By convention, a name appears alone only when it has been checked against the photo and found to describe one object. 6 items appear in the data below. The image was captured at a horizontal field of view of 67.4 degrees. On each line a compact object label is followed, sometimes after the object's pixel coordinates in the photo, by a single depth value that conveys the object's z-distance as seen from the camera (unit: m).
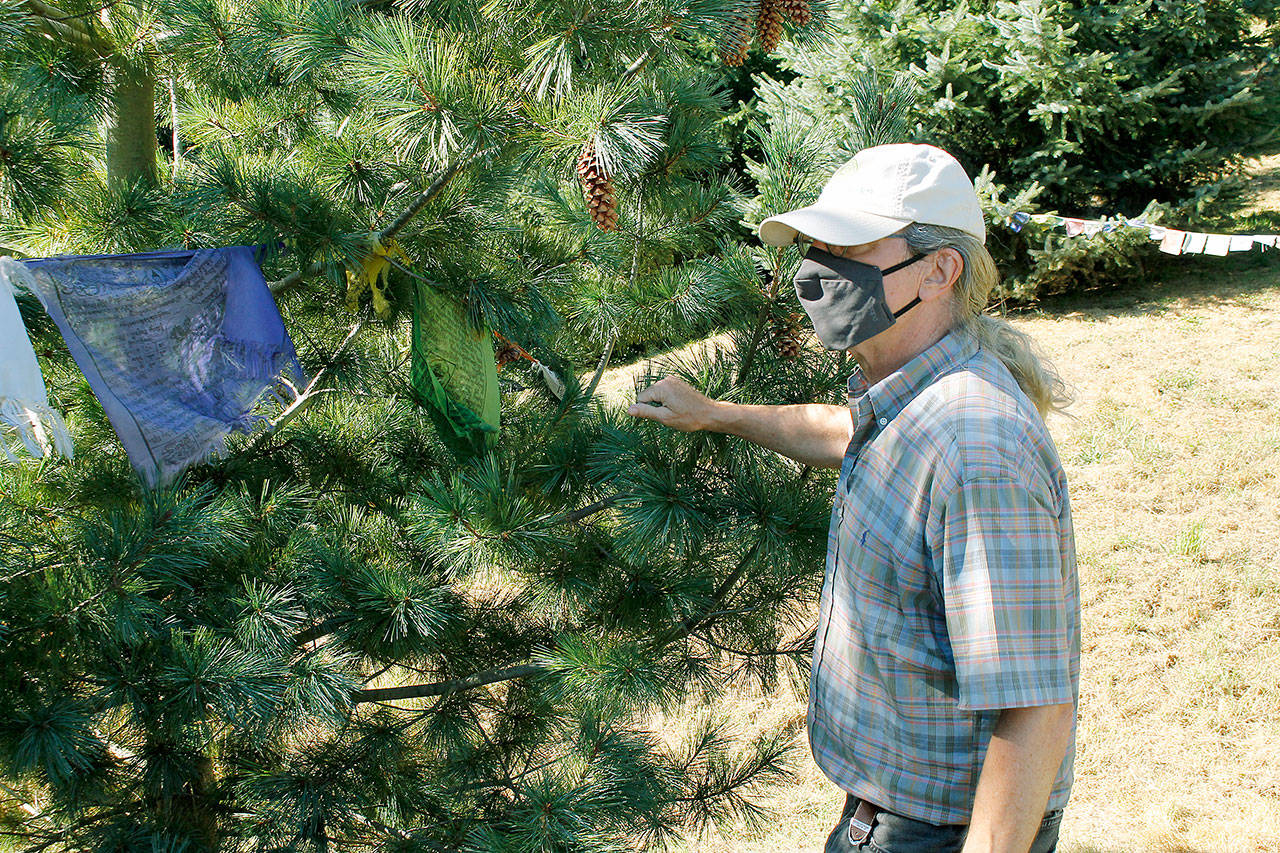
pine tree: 1.64
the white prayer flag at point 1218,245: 5.88
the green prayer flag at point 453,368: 2.01
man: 1.28
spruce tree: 5.78
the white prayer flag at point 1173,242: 5.98
